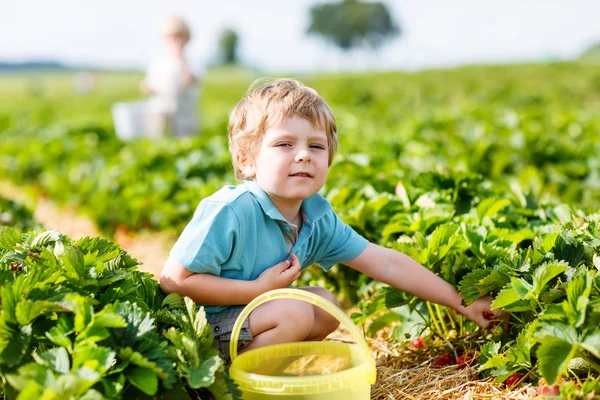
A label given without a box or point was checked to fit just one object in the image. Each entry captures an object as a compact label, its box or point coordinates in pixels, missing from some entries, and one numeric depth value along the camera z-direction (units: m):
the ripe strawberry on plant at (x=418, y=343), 3.07
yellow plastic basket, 2.00
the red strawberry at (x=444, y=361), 2.89
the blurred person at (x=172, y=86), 8.69
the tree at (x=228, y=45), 99.51
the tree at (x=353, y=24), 95.06
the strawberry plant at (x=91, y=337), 1.85
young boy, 2.40
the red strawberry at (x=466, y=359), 2.79
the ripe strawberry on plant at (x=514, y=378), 2.46
